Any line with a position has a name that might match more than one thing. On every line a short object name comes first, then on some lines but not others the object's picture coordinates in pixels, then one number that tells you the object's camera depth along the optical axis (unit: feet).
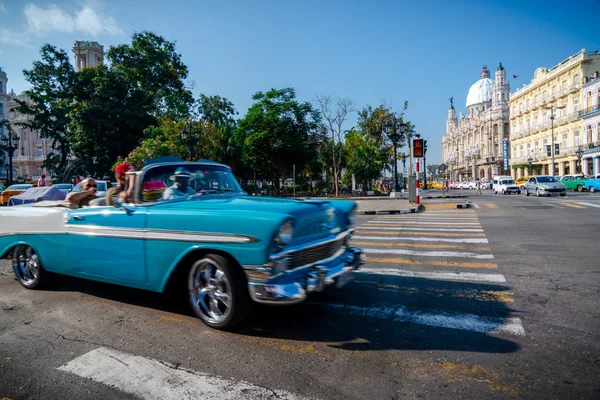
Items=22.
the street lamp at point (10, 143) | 113.22
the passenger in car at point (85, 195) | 16.72
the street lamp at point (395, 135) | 86.84
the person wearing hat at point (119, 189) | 14.77
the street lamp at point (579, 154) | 166.27
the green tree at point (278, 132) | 118.21
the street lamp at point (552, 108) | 190.75
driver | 14.17
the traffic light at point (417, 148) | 70.03
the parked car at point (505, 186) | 123.46
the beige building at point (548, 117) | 180.04
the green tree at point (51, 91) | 127.65
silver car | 92.48
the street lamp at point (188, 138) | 75.56
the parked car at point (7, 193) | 72.64
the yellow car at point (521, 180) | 175.20
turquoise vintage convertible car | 11.11
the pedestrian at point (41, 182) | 52.69
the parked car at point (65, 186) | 78.33
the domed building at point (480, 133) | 317.22
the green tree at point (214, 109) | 176.45
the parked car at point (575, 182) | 117.50
